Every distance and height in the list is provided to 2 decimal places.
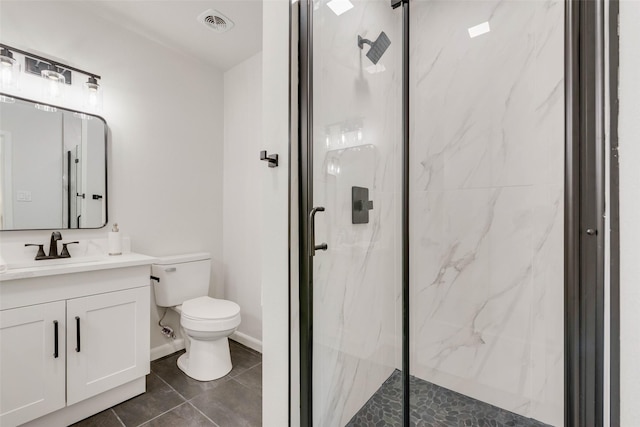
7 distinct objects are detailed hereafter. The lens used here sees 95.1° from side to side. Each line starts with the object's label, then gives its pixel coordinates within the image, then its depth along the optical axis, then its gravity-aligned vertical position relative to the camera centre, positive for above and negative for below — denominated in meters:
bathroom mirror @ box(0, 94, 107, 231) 1.62 +0.27
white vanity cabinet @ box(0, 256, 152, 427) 1.34 -0.67
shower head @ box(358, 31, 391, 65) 1.29 +0.76
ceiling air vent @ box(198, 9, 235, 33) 1.91 +1.30
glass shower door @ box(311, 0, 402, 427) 1.09 +0.03
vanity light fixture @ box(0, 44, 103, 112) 1.60 +0.81
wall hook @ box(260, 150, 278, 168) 1.12 +0.21
